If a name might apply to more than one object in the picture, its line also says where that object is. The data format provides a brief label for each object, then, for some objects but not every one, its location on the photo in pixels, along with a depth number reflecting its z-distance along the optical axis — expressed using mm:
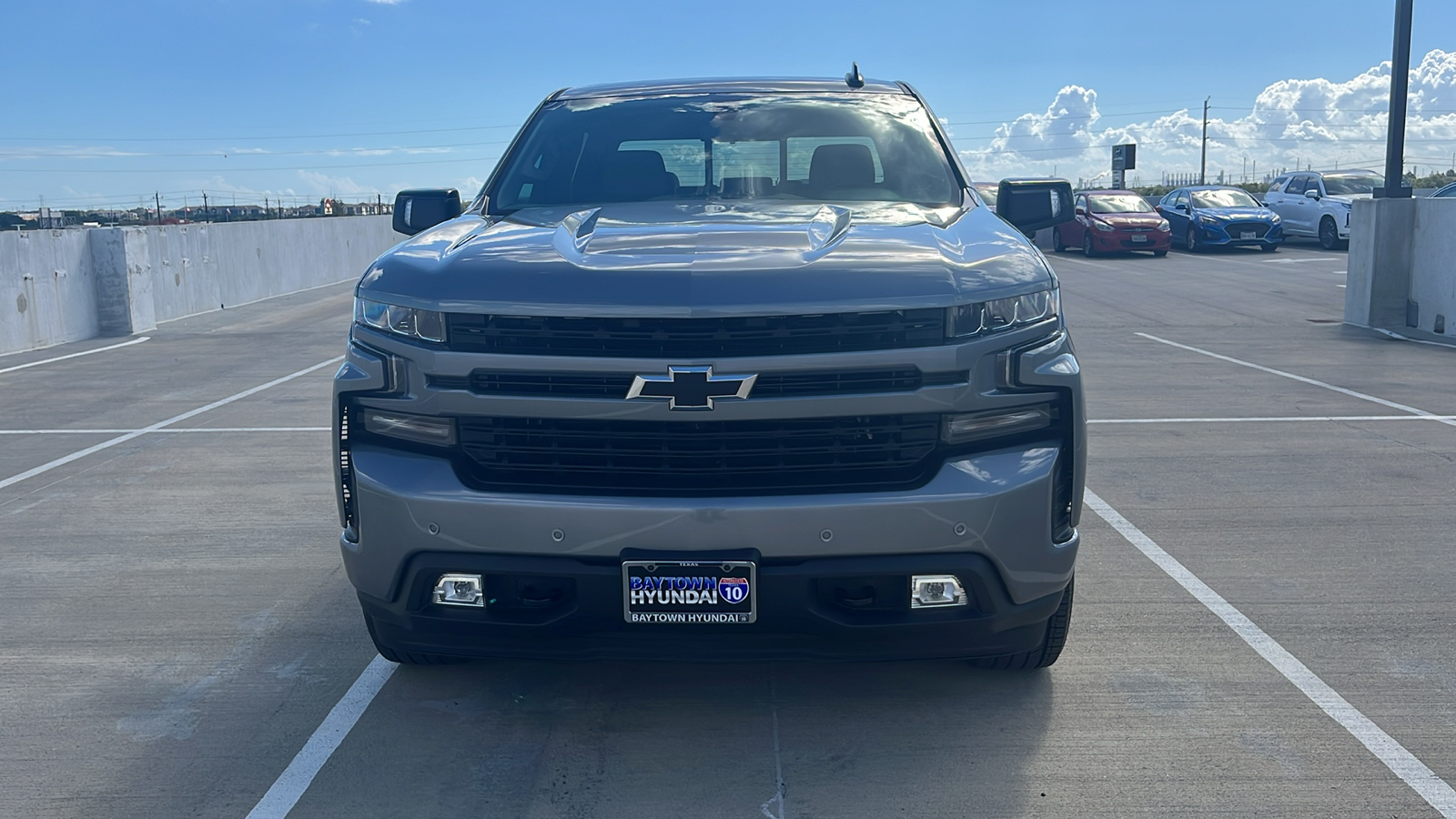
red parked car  28375
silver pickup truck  3201
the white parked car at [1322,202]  29125
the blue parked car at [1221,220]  28891
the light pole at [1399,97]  14711
